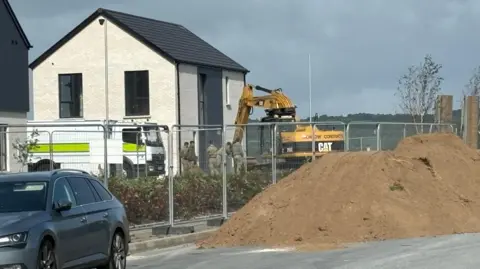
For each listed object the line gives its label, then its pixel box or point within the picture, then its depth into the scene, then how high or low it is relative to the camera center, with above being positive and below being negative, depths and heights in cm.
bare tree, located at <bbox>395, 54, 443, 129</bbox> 4988 +22
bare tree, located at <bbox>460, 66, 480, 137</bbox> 5249 +52
